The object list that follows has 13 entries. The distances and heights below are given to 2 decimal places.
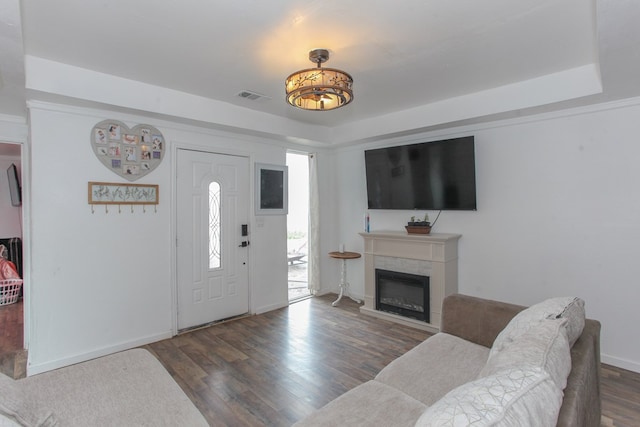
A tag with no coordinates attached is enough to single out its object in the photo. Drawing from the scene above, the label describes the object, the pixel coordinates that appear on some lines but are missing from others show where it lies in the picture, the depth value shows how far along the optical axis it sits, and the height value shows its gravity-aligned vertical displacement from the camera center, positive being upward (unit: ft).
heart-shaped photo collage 10.33 +2.36
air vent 11.14 +4.24
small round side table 15.71 -2.75
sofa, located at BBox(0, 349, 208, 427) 4.23 -2.73
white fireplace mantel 12.43 -1.72
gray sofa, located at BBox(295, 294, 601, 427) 3.01 -2.14
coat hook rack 10.26 +0.82
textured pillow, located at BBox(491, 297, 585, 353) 5.14 -1.72
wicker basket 15.57 -3.37
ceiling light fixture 7.04 +2.84
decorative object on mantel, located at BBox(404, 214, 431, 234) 13.16 -0.48
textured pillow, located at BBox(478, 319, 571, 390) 3.66 -1.68
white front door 12.31 -0.76
